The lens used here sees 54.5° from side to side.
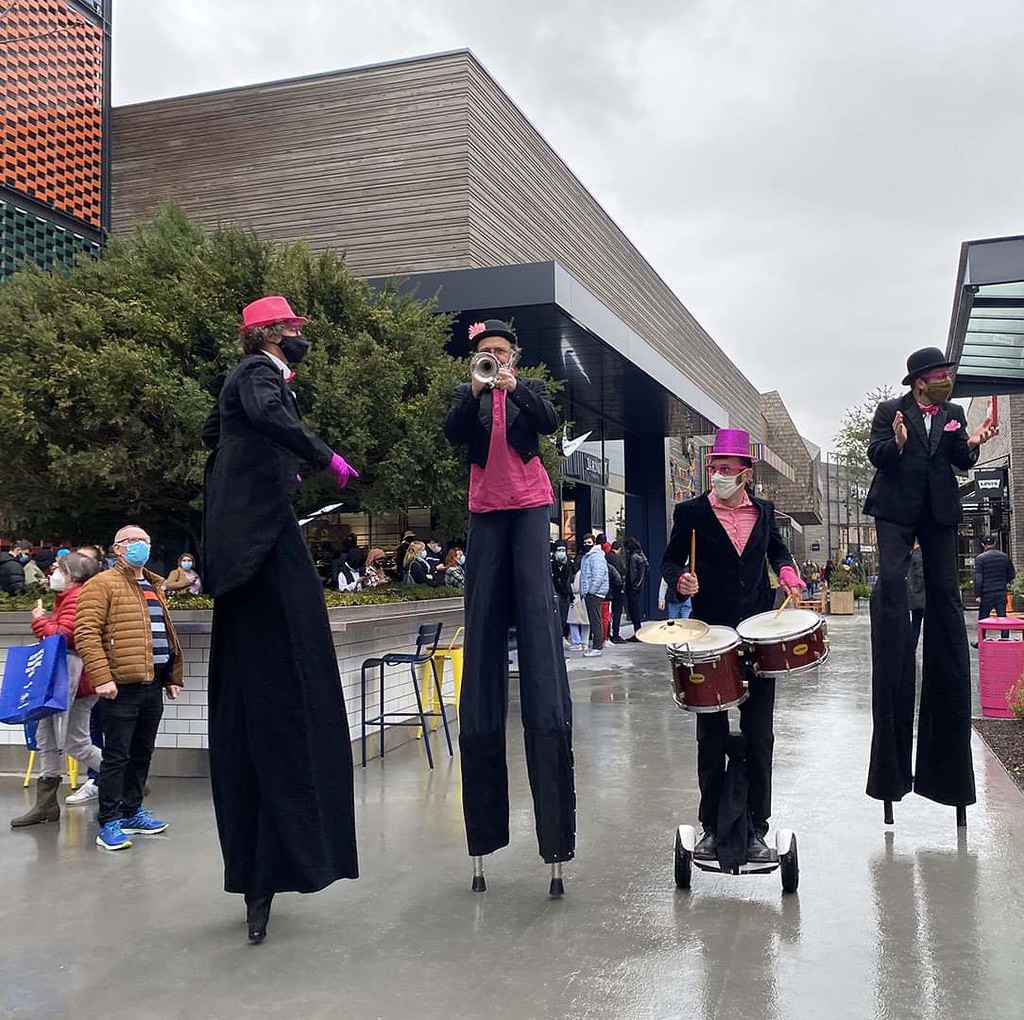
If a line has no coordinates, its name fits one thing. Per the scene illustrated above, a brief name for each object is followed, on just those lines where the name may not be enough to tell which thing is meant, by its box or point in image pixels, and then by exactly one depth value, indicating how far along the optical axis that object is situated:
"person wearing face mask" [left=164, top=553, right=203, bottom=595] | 11.60
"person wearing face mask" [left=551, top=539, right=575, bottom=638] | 13.80
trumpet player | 3.96
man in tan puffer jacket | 5.05
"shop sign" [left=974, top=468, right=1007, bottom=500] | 25.78
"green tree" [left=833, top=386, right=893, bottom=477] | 35.91
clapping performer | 4.68
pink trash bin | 7.98
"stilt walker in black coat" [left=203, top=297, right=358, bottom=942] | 3.54
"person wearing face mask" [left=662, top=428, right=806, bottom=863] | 3.92
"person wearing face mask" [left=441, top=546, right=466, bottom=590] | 13.13
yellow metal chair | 7.88
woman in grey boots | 5.55
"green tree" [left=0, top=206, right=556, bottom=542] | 10.45
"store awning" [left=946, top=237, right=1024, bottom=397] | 7.62
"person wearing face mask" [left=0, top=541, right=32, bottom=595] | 12.44
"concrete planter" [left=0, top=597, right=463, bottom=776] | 6.61
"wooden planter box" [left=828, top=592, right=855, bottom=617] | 24.92
